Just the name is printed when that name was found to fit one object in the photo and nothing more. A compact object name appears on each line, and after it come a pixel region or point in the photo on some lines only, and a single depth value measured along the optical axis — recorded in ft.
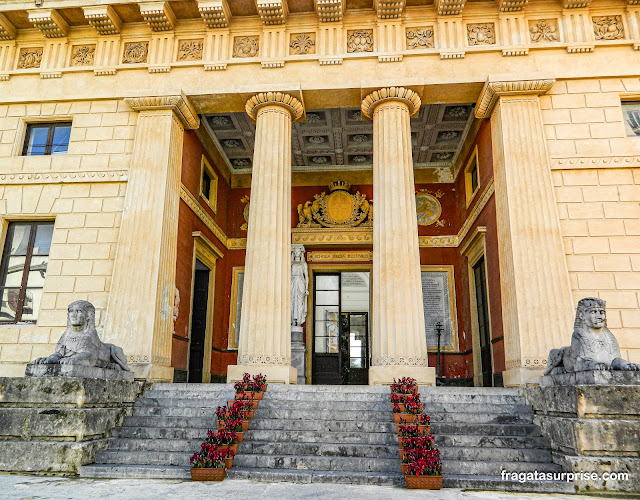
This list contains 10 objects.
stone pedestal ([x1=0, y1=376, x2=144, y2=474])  20.95
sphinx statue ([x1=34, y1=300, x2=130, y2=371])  23.97
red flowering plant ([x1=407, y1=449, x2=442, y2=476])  18.30
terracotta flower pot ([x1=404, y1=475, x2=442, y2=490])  18.19
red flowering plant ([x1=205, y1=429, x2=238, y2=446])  20.94
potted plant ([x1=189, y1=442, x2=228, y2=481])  19.26
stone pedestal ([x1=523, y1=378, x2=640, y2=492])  18.70
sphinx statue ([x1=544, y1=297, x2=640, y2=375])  21.66
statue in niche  46.68
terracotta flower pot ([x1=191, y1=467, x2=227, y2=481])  19.25
